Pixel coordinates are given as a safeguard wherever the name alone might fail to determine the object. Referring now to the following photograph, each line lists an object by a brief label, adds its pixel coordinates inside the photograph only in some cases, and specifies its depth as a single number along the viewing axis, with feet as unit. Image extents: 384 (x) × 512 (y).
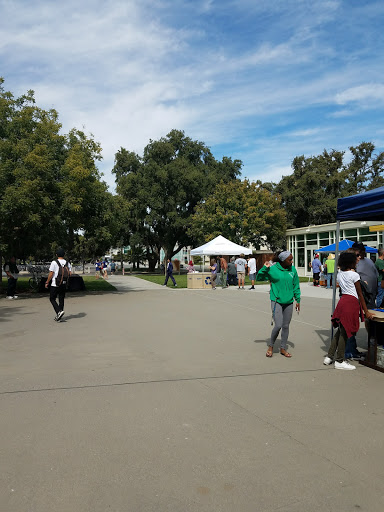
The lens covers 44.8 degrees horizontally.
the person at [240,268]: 75.87
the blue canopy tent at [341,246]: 72.83
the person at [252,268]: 80.28
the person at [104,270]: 124.23
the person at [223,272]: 79.63
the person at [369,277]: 24.62
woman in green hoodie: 23.61
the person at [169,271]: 76.69
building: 100.85
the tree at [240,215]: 140.05
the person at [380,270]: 34.02
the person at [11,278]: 57.49
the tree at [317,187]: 161.17
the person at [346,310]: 21.15
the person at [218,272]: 81.98
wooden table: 21.19
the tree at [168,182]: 153.17
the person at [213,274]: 77.20
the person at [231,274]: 83.41
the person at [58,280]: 36.99
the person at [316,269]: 82.23
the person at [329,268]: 69.90
